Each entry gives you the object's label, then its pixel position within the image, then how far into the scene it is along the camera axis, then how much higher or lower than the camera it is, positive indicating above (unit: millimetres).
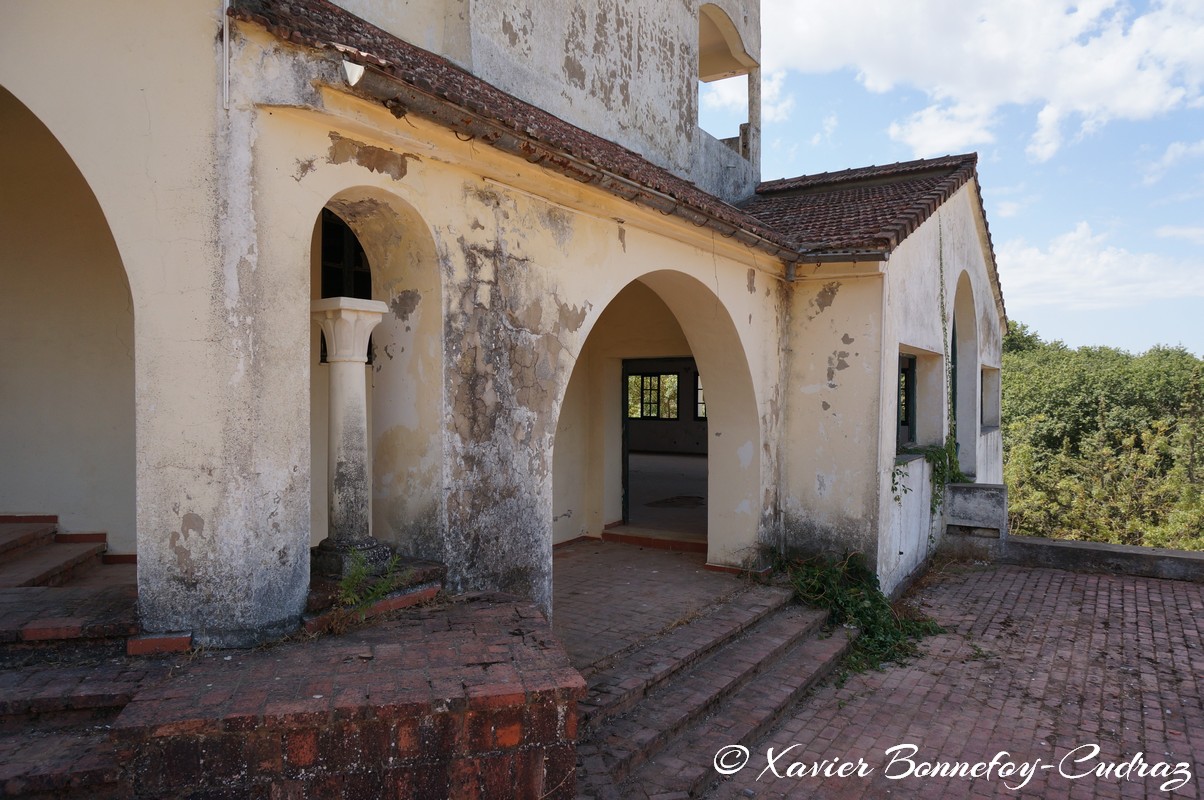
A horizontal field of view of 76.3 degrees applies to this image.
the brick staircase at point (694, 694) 4254 -2025
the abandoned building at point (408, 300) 3424 +658
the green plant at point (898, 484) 8539 -1036
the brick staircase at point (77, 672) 2773 -1184
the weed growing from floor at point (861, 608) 6926 -2102
